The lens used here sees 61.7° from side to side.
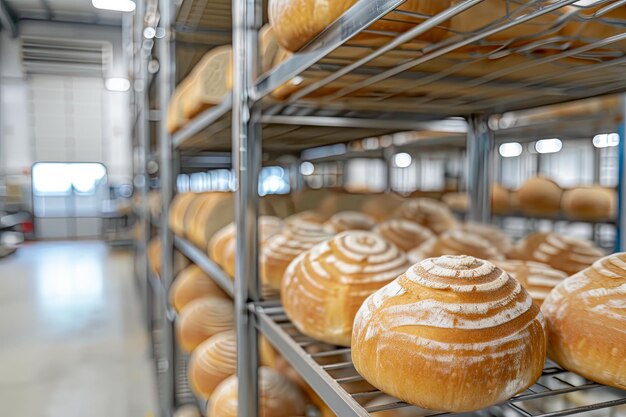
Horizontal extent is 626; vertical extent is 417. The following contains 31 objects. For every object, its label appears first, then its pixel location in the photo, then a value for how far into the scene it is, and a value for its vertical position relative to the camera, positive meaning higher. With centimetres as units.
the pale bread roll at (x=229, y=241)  136 -19
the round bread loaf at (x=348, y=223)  129 -12
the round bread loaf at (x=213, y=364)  154 -56
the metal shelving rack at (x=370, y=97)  66 +17
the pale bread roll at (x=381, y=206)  167 -10
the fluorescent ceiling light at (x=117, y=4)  439 +147
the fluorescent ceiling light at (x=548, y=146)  360 +23
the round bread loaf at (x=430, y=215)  143 -11
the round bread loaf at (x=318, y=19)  62 +22
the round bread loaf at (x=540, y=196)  206 -8
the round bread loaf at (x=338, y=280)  82 -17
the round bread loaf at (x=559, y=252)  93 -14
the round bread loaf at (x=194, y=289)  210 -46
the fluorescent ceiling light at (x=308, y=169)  530 +7
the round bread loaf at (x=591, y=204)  189 -10
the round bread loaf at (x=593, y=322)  56 -17
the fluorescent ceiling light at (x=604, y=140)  231 +17
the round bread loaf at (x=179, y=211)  222 -16
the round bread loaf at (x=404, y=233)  118 -13
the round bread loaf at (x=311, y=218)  144 -12
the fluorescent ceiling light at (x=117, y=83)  820 +150
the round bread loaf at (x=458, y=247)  101 -14
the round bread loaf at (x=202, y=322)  186 -52
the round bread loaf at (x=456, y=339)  53 -17
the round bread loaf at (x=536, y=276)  74 -15
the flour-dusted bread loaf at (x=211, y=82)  173 +31
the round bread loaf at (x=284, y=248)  113 -16
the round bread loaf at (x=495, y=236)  112 -13
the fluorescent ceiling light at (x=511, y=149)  559 +29
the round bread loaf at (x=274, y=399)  114 -49
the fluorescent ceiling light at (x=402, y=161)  506 +16
